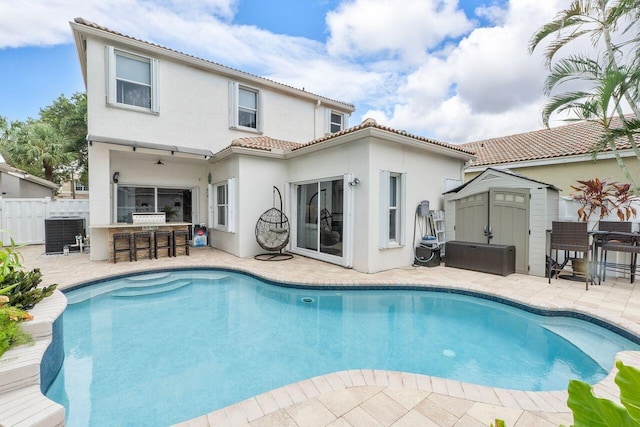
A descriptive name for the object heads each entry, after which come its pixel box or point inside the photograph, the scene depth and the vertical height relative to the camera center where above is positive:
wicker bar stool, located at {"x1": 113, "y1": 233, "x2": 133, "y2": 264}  8.77 -1.15
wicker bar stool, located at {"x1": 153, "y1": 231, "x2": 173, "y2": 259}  9.50 -1.16
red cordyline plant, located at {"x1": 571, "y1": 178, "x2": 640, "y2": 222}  7.34 +0.16
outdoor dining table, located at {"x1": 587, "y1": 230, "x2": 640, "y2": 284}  6.38 -0.85
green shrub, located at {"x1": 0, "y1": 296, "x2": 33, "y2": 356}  2.81 -1.23
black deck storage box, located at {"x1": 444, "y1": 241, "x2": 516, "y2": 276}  7.51 -1.36
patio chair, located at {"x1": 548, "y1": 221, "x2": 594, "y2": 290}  6.40 -0.72
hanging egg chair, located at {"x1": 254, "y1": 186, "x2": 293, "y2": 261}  9.46 -0.88
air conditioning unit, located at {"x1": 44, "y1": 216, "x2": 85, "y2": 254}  9.99 -0.92
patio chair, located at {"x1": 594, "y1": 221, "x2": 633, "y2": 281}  6.85 -0.71
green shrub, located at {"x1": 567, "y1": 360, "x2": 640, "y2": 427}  0.81 -0.58
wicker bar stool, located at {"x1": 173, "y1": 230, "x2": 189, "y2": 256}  9.87 -1.12
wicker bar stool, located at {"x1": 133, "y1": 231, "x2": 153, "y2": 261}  9.08 -1.14
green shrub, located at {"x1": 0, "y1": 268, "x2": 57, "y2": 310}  3.45 -1.06
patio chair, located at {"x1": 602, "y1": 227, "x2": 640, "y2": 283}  6.32 -0.87
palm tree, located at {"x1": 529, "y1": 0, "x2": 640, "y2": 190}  6.17 +3.54
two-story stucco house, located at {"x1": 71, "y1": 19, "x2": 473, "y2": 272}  7.89 +1.47
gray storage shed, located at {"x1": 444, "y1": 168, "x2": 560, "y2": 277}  7.33 -0.16
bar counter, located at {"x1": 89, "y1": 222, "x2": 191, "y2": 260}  8.79 -0.68
